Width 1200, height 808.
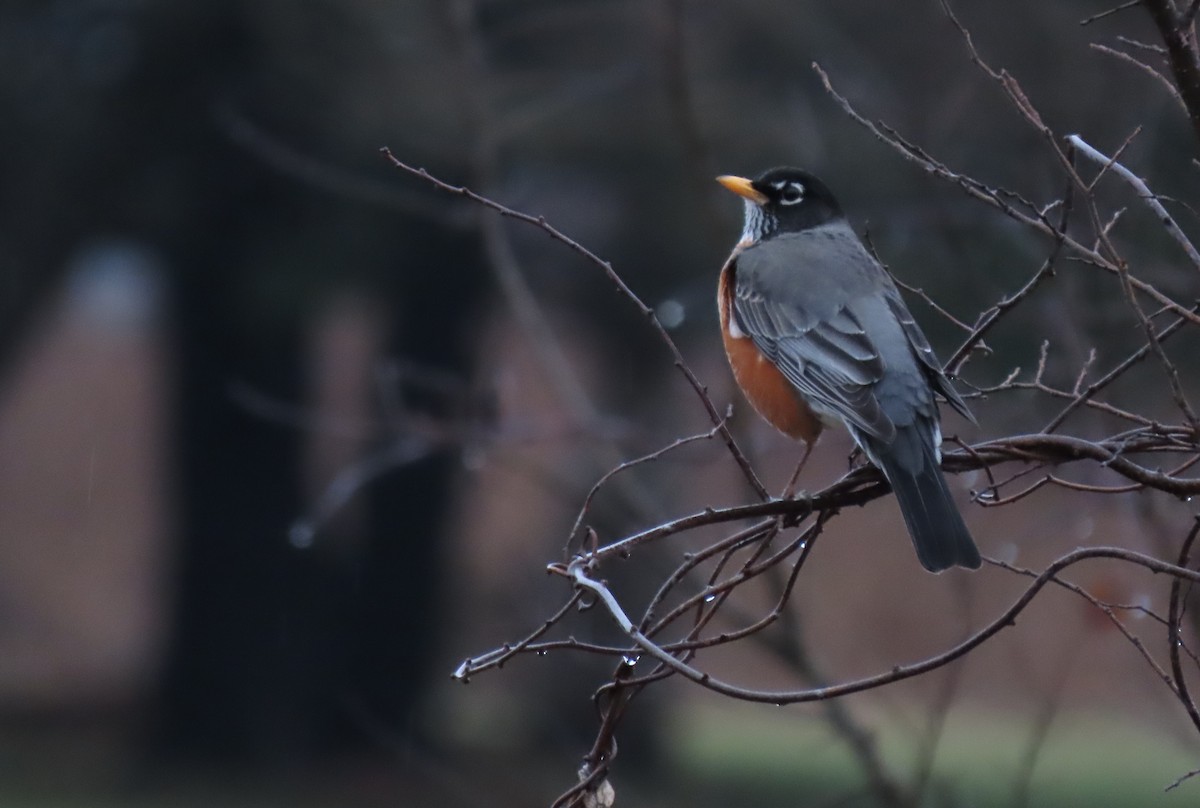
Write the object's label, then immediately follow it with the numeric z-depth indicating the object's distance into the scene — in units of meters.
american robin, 6.52
